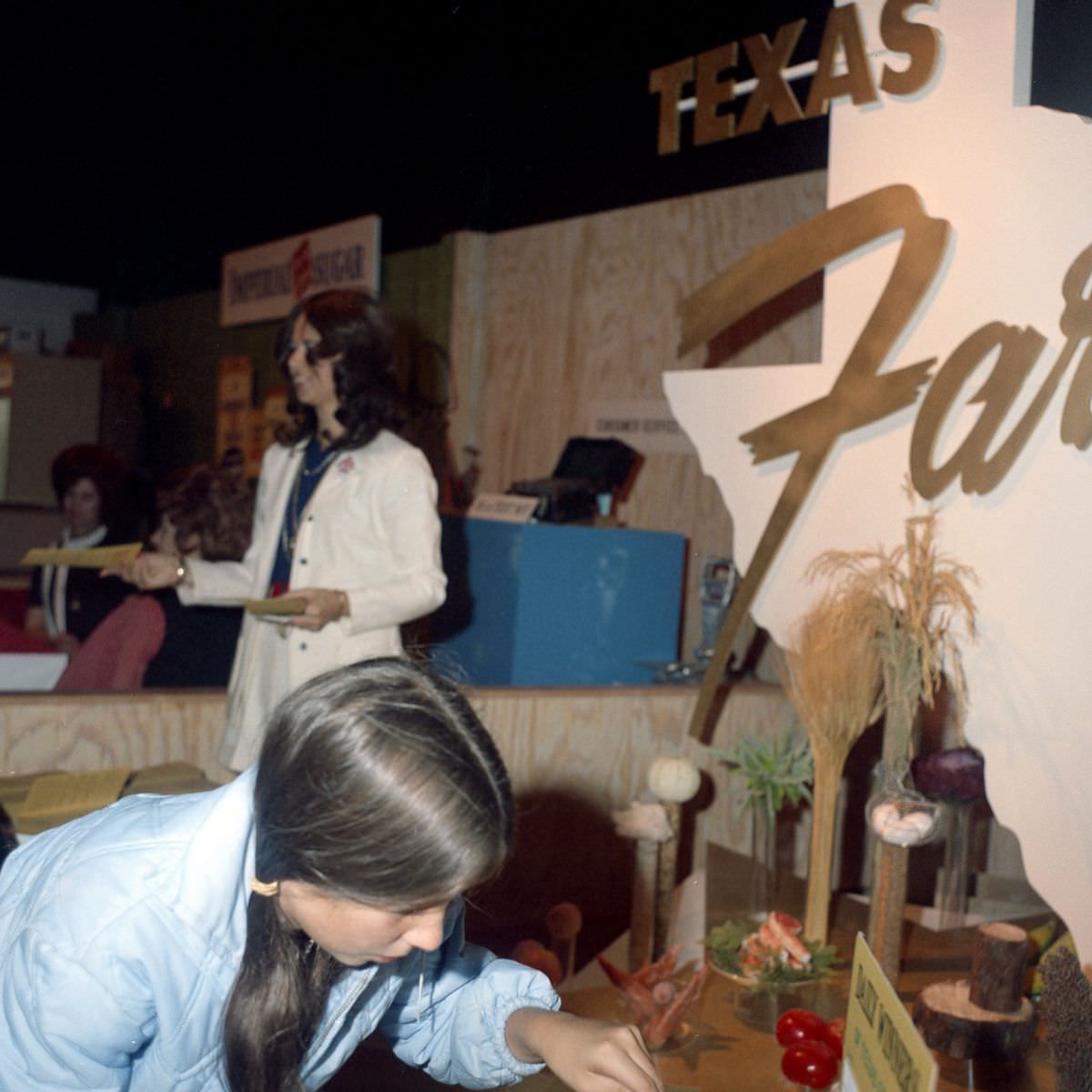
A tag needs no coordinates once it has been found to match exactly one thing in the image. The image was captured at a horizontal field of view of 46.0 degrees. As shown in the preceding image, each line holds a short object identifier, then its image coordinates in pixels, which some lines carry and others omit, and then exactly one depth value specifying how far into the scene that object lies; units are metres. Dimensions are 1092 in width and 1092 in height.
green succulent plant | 2.51
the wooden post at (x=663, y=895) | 2.37
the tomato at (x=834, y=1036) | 1.64
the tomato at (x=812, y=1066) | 1.58
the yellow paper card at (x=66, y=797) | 1.88
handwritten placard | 0.98
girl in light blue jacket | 1.04
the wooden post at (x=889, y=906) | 2.09
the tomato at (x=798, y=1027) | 1.68
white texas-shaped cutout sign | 2.31
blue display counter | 3.44
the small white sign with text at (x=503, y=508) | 3.49
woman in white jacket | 2.62
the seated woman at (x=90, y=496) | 4.40
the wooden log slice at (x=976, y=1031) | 1.79
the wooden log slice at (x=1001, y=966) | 1.81
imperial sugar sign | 5.40
